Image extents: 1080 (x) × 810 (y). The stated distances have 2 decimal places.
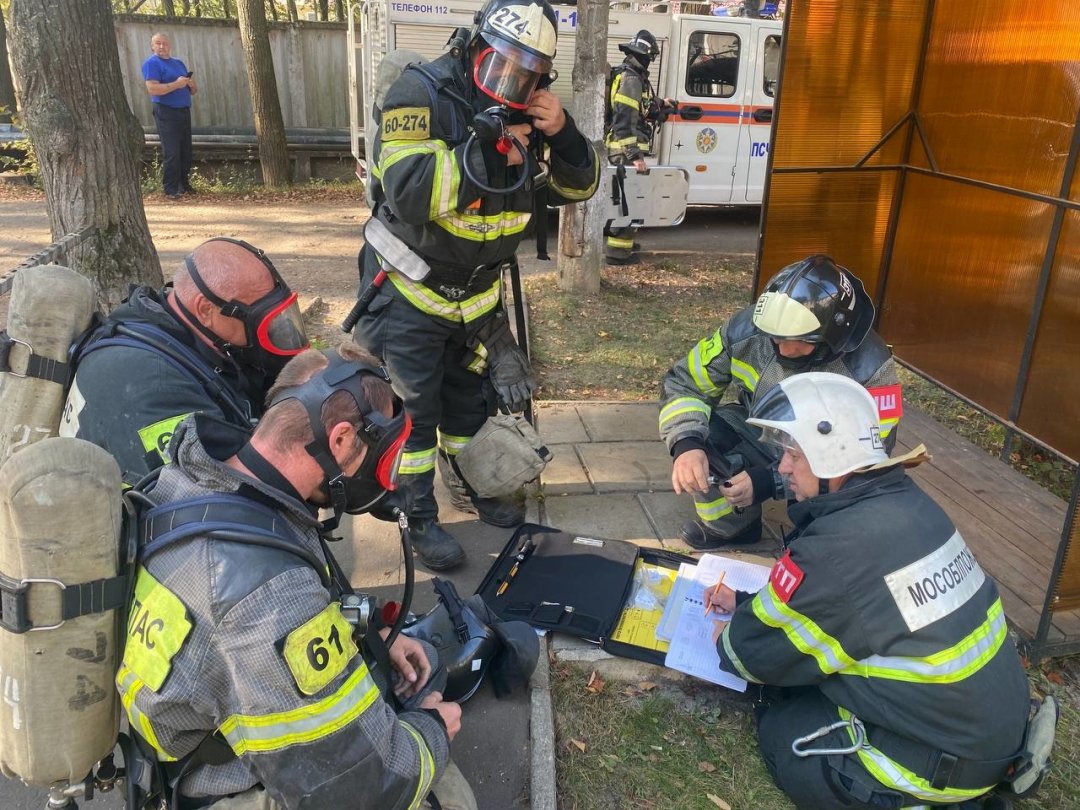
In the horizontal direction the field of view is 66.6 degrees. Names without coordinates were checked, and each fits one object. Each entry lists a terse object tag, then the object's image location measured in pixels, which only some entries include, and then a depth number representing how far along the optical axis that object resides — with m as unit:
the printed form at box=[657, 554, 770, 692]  2.91
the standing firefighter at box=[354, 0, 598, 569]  3.12
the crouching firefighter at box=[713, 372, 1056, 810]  2.17
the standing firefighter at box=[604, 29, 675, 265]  8.20
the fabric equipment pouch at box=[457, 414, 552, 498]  3.81
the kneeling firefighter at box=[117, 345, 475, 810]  1.54
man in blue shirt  11.79
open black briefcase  3.14
